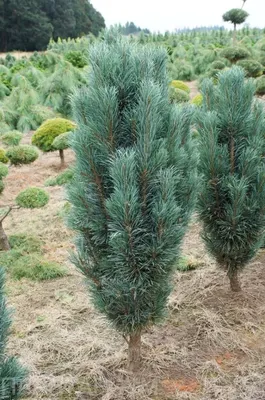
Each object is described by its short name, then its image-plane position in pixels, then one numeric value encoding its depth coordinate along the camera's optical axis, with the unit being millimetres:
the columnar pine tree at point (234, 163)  3771
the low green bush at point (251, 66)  15461
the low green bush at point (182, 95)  12422
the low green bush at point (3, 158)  7277
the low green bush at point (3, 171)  6095
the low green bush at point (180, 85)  15802
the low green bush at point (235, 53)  17141
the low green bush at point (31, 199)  5648
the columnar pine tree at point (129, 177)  2758
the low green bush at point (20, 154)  7016
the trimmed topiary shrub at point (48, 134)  8898
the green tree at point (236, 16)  19500
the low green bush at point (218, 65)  16906
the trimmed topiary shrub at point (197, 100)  11570
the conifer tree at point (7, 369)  2170
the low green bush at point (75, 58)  20375
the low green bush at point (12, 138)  9461
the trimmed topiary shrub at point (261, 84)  12678
